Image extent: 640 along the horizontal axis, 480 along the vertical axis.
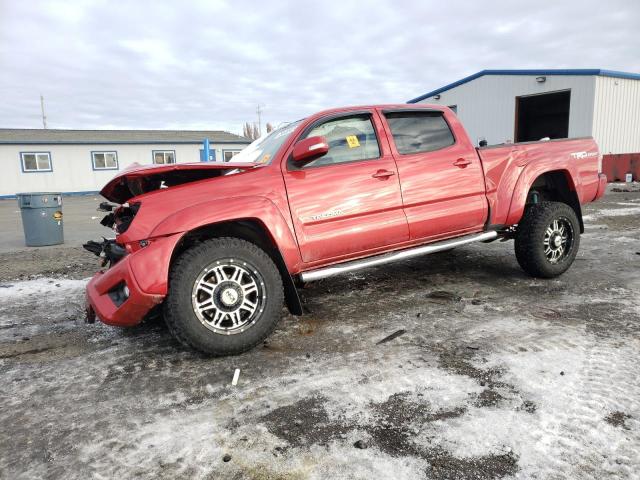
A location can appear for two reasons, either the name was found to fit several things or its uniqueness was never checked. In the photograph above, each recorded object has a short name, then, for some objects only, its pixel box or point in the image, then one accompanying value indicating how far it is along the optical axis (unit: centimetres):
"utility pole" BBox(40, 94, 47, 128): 6369
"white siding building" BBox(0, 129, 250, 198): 2558
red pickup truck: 310
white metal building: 1820
